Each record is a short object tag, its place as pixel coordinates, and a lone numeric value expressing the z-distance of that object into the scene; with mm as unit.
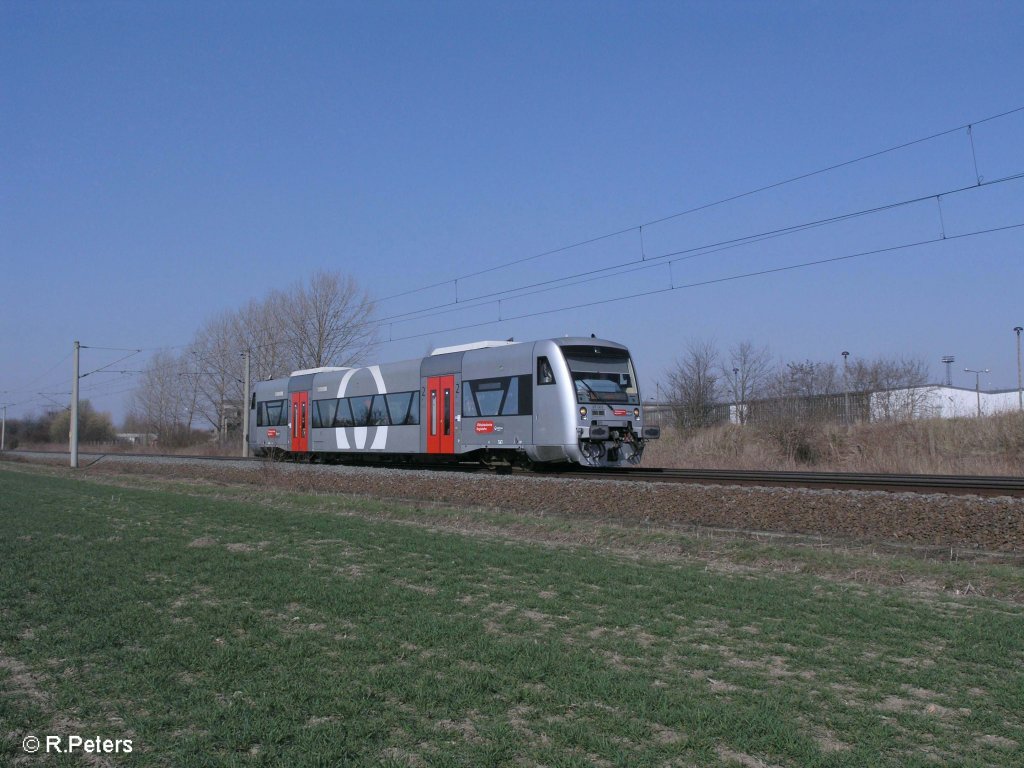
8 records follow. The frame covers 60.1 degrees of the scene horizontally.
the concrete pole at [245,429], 45550
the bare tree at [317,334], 59531
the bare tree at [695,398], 40594
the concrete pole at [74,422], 41719
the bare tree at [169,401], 74812
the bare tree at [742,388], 47375
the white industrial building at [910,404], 31719
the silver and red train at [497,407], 21438
